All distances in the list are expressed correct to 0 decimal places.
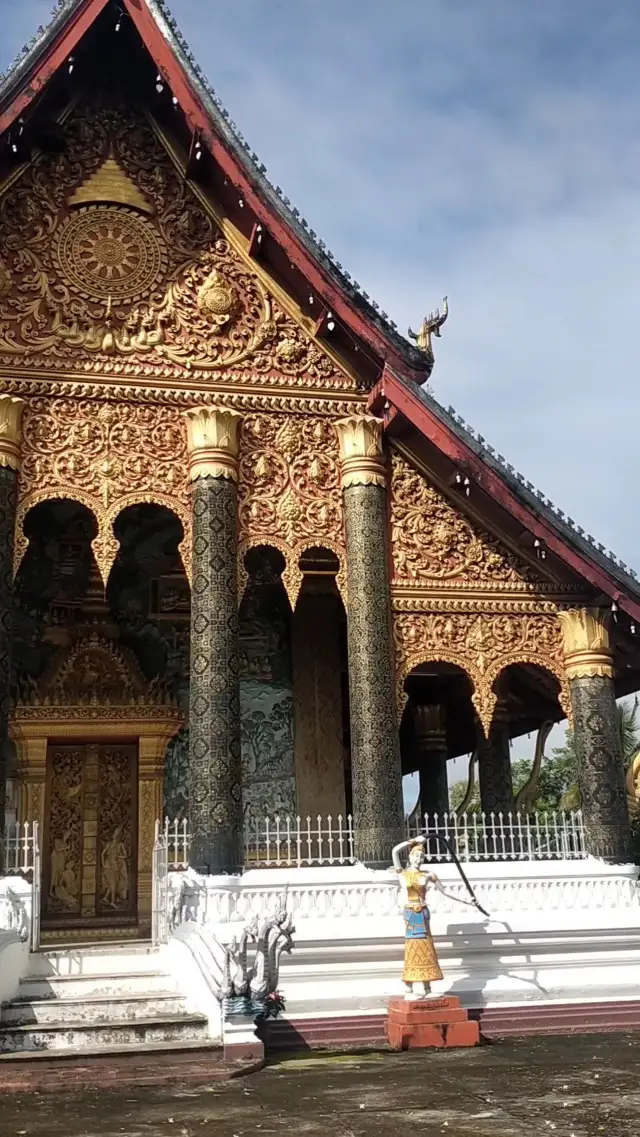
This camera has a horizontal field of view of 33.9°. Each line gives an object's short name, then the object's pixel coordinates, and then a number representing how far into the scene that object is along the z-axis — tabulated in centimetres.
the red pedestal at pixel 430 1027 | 687
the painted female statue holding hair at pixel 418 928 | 709
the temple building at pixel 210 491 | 873
